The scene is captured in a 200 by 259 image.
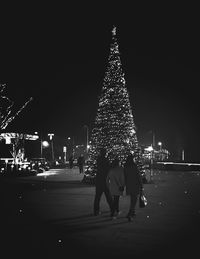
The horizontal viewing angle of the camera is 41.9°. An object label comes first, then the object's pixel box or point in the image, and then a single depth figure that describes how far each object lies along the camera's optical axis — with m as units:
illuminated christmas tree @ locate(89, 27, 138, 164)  14.52
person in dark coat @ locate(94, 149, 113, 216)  7.09
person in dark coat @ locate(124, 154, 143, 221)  6.73
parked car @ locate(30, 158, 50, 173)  22.93
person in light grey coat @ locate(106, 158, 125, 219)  6.80
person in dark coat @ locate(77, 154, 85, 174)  22.63
